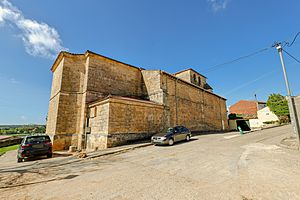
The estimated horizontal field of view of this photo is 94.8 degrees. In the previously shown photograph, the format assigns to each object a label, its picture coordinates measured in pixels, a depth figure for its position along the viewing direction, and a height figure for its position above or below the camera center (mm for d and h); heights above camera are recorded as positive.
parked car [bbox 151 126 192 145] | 10328 -874
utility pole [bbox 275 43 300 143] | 7991 +1180
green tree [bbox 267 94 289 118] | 31844 +4237
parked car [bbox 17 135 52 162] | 8664 -1243
